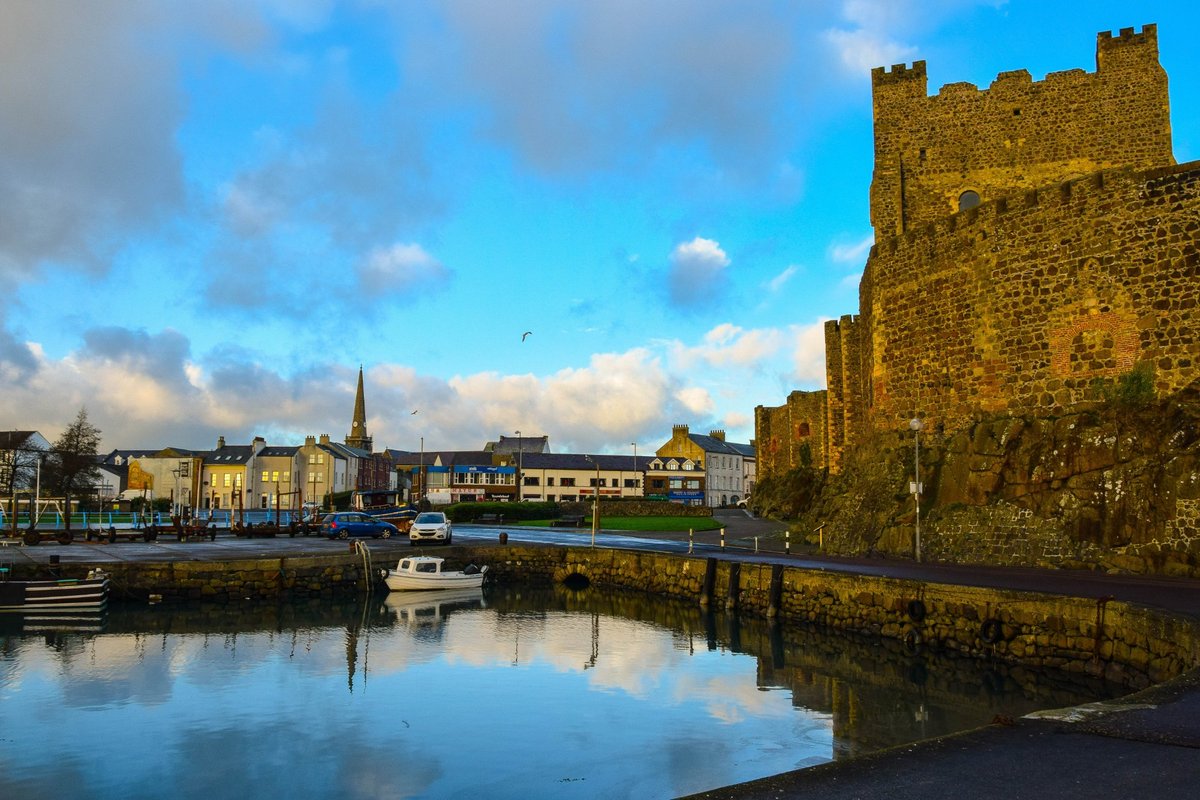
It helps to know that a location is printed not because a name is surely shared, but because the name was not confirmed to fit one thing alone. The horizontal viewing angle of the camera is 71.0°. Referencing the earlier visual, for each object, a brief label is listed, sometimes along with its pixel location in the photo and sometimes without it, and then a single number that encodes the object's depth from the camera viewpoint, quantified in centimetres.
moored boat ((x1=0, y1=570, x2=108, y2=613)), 2628
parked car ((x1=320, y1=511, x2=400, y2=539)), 4472
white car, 3856
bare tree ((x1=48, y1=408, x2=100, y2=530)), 6575
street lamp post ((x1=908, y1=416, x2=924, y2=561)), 2212
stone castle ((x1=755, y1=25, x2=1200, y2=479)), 1958
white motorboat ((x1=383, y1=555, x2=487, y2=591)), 3225
